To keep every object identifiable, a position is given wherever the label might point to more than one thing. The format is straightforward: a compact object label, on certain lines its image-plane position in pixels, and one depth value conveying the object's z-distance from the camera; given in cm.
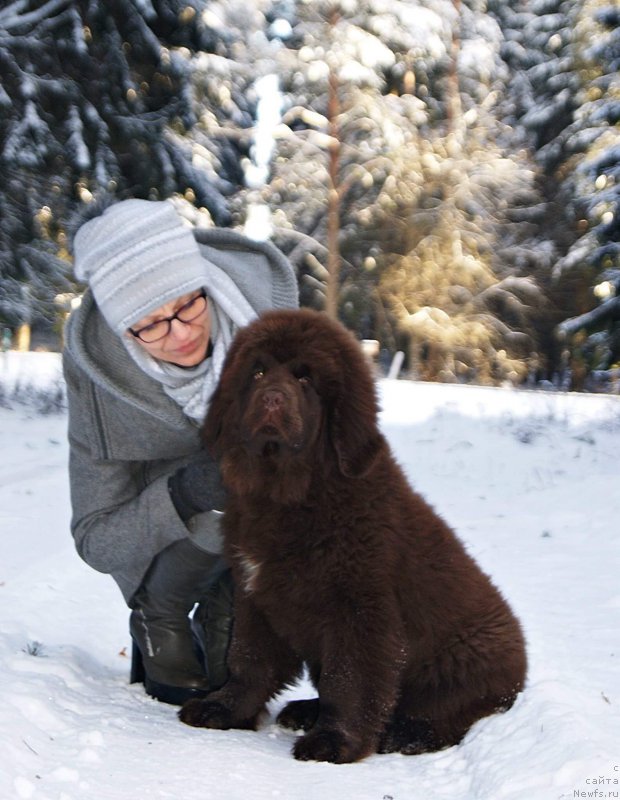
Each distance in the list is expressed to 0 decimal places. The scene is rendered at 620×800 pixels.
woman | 317
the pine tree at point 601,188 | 1218
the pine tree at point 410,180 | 1675
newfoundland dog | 256
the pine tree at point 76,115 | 831
